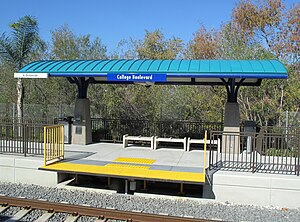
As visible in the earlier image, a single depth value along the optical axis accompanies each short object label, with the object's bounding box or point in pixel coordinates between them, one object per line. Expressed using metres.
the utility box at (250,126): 12.02
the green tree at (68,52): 22.62
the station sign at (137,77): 10.77
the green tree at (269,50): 17.91
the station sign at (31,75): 11.81
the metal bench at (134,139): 12.63
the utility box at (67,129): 13.46
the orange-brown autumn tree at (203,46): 23.64
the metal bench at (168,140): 12.34
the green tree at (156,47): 22.31
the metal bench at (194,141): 12.08
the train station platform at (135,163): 8.13
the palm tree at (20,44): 18.44
